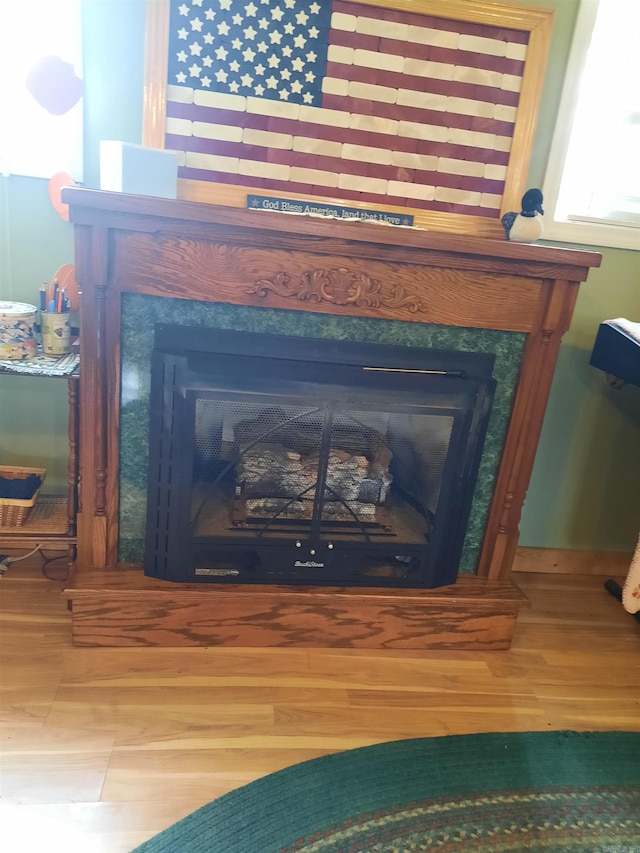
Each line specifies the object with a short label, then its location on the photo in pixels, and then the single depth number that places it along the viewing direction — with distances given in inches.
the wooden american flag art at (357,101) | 59.2
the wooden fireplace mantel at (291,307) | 51.6
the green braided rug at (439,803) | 42.6
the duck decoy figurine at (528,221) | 56.0
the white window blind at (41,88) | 58.1
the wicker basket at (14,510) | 63.2
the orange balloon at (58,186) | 60.5
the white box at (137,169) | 52.8
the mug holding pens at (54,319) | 61.3
